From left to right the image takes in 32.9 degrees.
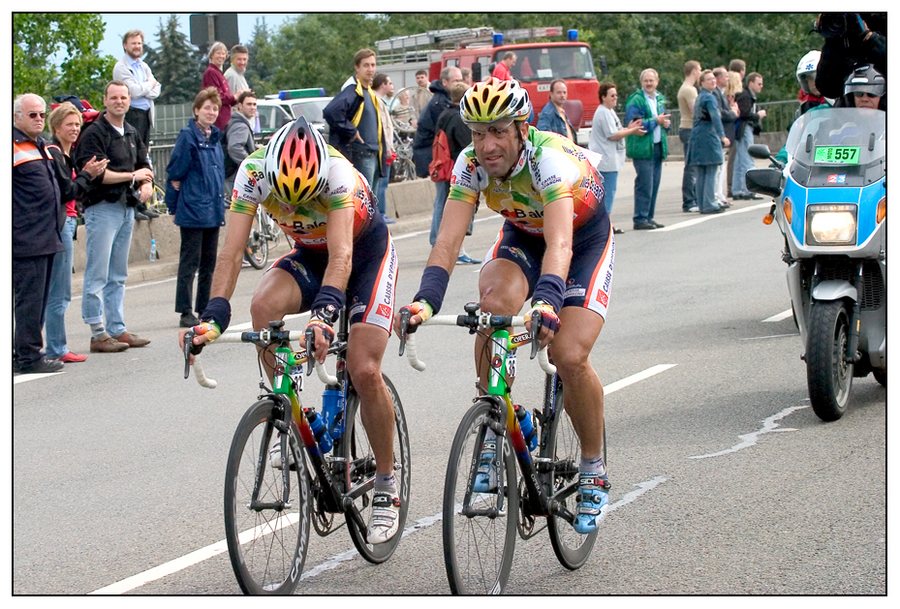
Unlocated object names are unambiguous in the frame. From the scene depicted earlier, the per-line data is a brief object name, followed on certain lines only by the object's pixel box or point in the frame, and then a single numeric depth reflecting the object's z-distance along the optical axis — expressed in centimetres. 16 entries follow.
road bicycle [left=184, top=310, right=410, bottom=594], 557
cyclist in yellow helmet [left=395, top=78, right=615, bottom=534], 591
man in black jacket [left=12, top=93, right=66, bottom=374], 1143
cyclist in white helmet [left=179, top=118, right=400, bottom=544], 606
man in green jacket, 1981
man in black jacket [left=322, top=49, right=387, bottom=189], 1714
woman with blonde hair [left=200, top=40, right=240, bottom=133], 1806
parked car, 2966
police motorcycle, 859
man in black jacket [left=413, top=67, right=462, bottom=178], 1716
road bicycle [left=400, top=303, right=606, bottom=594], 545
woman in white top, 1941
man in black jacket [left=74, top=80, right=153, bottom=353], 1269
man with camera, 979
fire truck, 3588
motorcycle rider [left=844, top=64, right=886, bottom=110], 921
